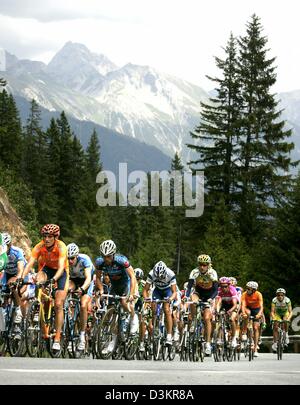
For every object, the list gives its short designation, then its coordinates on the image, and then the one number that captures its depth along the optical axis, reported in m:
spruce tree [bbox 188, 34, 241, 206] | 56.41
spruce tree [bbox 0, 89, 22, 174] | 80.75
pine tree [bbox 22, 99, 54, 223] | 82.56
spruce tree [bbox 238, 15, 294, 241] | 55.03
